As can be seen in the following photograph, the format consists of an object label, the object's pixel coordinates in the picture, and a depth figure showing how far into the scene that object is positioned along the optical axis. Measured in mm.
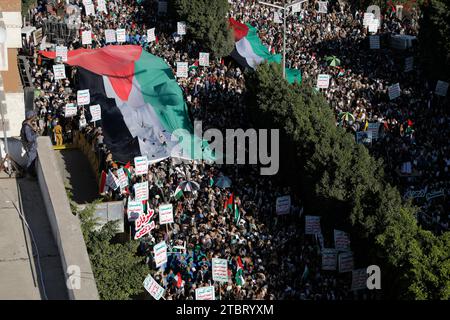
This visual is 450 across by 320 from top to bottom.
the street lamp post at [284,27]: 30719
